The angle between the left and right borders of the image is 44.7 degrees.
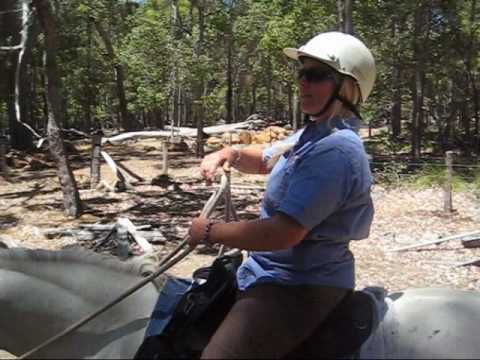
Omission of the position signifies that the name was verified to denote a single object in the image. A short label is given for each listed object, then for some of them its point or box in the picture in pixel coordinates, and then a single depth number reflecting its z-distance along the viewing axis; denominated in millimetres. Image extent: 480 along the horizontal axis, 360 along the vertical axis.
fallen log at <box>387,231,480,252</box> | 7863
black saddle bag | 2066
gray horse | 2182
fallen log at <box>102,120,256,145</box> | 29170
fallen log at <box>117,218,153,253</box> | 7781
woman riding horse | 1907
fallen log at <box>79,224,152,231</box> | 8922
